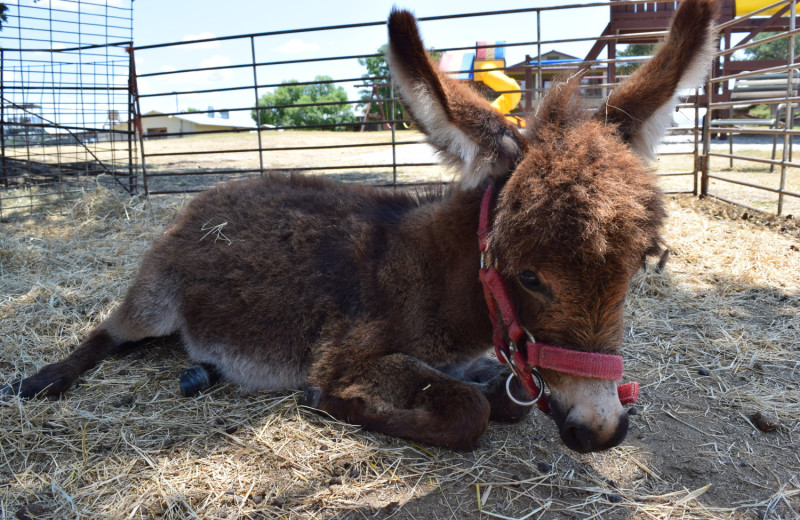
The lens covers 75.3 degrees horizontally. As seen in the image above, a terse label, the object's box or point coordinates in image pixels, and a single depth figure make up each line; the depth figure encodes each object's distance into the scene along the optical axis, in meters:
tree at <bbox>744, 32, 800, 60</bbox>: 41.47
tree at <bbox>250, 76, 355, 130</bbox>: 56.53
